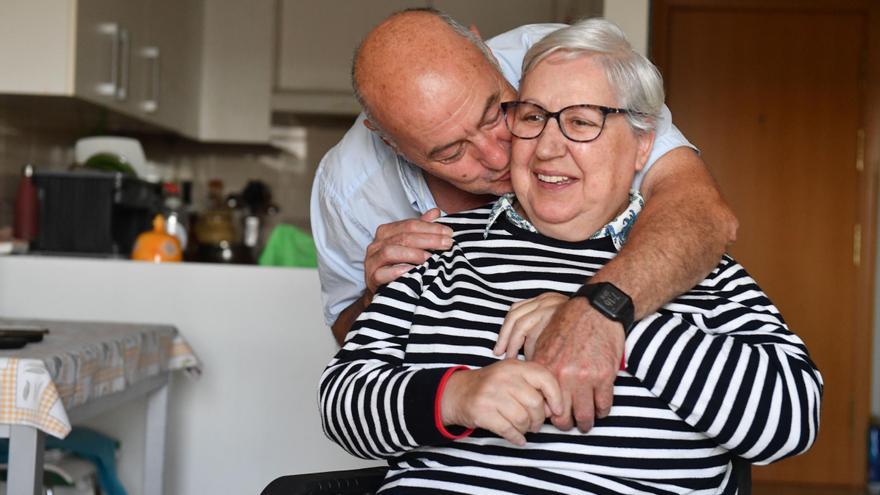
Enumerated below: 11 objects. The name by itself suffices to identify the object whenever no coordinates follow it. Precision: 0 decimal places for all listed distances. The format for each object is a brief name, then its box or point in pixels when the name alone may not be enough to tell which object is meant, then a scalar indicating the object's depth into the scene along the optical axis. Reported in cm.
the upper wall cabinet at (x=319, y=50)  408
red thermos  285
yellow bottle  275
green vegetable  312
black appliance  288
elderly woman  113
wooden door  443
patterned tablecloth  168
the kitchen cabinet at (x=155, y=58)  273
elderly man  110
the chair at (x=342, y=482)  128
